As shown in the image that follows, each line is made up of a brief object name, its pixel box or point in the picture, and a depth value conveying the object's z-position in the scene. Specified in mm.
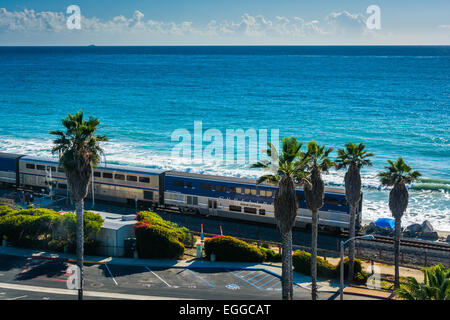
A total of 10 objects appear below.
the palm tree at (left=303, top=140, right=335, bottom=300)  28953
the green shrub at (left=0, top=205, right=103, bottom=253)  37281
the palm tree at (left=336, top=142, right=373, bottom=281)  32594
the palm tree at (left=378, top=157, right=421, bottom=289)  32156
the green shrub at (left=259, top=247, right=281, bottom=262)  36375
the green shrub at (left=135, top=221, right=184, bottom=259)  35969
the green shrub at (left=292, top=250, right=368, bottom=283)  33641
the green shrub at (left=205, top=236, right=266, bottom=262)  35844
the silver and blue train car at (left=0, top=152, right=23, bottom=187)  57188
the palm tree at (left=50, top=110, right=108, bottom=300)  29047
